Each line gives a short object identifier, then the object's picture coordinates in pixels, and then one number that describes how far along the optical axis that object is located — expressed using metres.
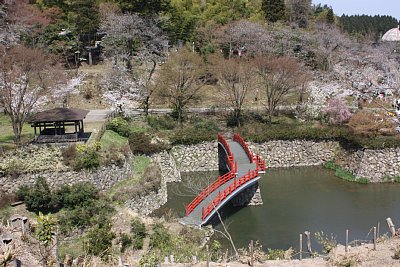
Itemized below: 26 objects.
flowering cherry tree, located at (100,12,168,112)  41.50
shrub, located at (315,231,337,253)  15.33
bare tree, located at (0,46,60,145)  25.56
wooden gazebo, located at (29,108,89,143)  25.00
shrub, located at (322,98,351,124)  34.44
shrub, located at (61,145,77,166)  23.08
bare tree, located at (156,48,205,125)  34.09
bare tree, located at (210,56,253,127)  35.12
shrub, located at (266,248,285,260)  15.91
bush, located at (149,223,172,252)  18.44
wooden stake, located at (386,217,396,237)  15.58
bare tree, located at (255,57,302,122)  35.03
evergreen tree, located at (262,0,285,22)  52.34
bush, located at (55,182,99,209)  21.33
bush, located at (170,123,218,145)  32.09
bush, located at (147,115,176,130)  34.20
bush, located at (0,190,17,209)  20.86
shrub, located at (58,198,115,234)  20.17
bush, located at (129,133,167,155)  28.99
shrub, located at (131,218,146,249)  18.69
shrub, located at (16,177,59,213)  20.91
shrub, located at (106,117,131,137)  30.70
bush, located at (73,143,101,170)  22.98
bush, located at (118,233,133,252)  18.55
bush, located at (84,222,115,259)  17.69
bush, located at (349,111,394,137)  30.97
